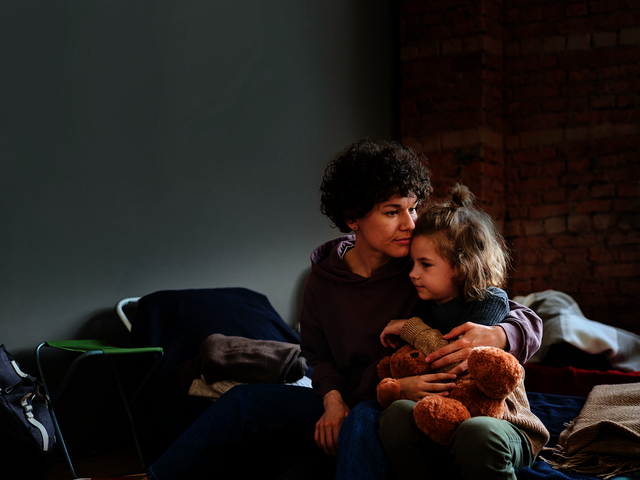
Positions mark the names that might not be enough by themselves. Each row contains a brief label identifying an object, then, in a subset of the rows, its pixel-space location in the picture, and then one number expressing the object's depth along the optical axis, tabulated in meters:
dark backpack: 1.71
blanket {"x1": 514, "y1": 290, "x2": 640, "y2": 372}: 2.59
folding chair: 1.92
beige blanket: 1.35
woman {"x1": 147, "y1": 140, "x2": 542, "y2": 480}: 1.42
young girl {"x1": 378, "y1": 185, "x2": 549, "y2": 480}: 1.11
